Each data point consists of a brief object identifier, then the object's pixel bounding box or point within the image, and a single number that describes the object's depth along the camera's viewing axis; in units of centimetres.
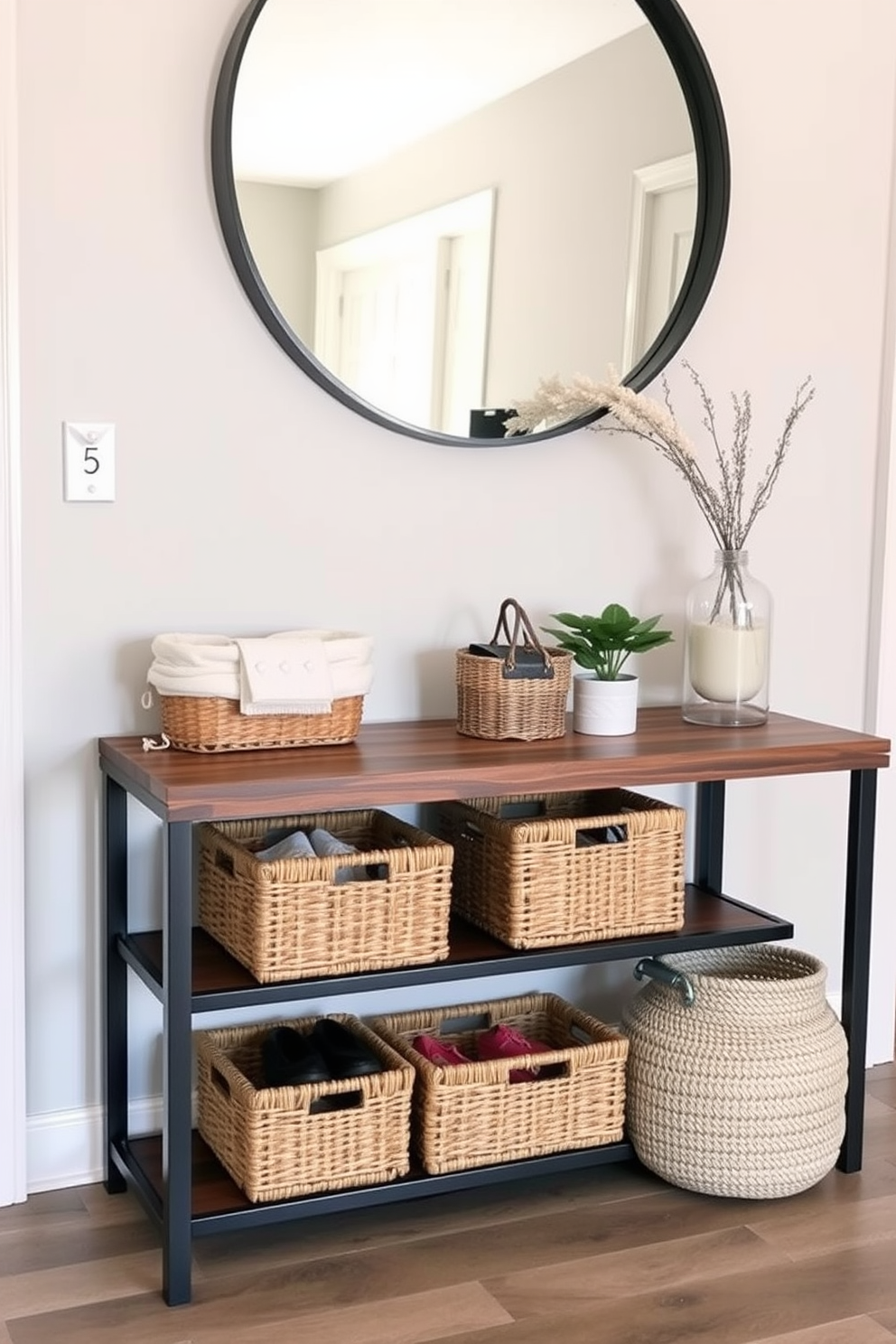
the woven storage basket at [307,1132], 204
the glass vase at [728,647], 247
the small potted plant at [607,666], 235
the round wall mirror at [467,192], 228
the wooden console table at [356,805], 194
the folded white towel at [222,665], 208
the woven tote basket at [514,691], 226
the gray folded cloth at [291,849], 218
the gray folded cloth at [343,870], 215
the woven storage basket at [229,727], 210
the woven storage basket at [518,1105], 215
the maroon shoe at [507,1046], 233
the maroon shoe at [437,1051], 231
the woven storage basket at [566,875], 219
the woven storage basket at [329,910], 202
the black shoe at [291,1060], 213
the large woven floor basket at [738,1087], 227
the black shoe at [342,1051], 215
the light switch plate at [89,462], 219
